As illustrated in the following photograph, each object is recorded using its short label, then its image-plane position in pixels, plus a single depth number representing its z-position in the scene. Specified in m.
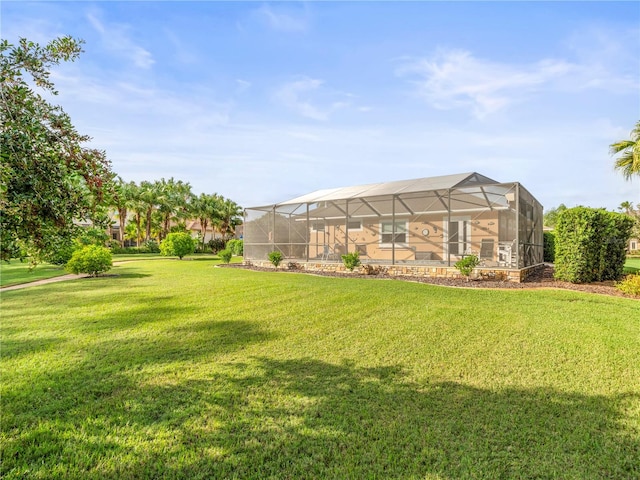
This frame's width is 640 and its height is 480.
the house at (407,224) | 13.23
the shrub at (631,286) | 8.09
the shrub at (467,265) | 10.78
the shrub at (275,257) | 15.46
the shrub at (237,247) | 26.04
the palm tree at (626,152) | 14.49
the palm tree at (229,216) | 36.50
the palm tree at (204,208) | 35.25
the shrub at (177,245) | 24.45
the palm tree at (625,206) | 42.29
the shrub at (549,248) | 18.62
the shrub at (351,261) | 13.10
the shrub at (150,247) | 31.65
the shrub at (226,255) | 19.98
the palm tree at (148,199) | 32.88
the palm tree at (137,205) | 32.28
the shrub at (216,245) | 34.94
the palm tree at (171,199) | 34.28
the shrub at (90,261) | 12.52
